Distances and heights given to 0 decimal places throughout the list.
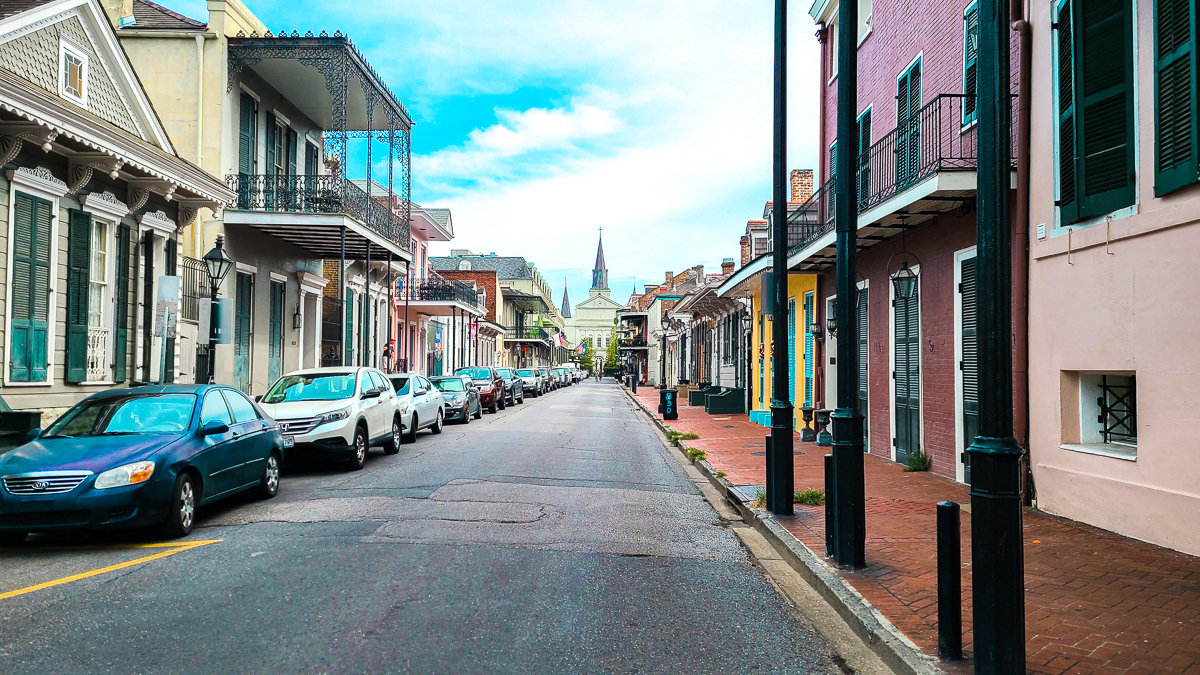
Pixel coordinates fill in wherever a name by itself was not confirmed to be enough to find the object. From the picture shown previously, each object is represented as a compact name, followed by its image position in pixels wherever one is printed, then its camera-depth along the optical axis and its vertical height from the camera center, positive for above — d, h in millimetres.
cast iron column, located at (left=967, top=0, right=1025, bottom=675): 4035 -271
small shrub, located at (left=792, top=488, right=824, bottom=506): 9516 -1547
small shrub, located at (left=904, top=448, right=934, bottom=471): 12224 -1459
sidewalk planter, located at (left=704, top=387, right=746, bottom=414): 27766 -1453
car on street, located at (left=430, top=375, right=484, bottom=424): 23594 -1055
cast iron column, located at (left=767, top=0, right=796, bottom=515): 8859 +370
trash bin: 24969 -1346
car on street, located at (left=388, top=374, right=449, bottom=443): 17344 -998
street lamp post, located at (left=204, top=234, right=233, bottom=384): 14398 +1534
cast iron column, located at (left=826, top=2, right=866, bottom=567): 6527 +130
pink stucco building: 7023 +807
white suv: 12398 -830
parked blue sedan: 7250 -957
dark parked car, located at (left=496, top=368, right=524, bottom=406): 34375 -1195
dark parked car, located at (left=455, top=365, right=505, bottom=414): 29547 -969
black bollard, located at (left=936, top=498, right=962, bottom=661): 4512 -1188
